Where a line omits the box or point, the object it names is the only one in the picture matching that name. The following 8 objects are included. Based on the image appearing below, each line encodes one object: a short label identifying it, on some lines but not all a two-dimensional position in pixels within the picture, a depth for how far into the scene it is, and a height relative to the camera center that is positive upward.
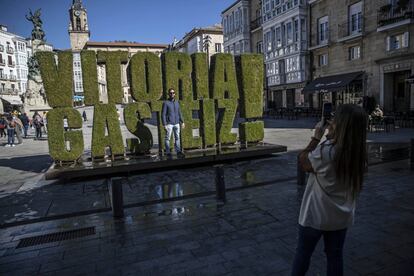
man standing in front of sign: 9.23 -0.17
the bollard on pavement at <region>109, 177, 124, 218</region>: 5.12 -1.46
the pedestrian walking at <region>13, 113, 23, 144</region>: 17.53 -0.79
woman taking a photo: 2.13 -0.59
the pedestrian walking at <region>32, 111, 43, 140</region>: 19.22 -0.35
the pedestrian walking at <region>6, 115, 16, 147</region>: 16.61 -0.68
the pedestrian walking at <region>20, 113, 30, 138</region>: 22.38 -0.22
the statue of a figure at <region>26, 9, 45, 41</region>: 29.94 +8.98
